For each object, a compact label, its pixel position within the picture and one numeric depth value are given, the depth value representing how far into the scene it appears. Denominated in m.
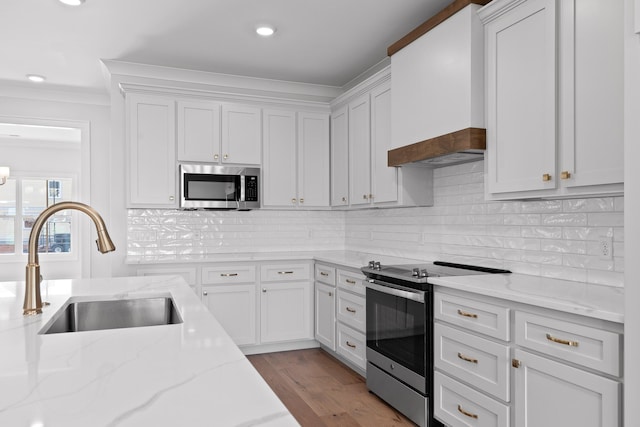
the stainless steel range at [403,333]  2.68
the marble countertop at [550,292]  1.76
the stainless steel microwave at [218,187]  4.31
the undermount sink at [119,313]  1.92
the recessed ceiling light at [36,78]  4.56
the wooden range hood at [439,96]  2.64
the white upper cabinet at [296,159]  4.68
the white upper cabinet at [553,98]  1.96
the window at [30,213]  8.12
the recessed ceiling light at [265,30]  3.48
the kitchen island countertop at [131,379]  0.79
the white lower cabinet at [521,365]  1.72
